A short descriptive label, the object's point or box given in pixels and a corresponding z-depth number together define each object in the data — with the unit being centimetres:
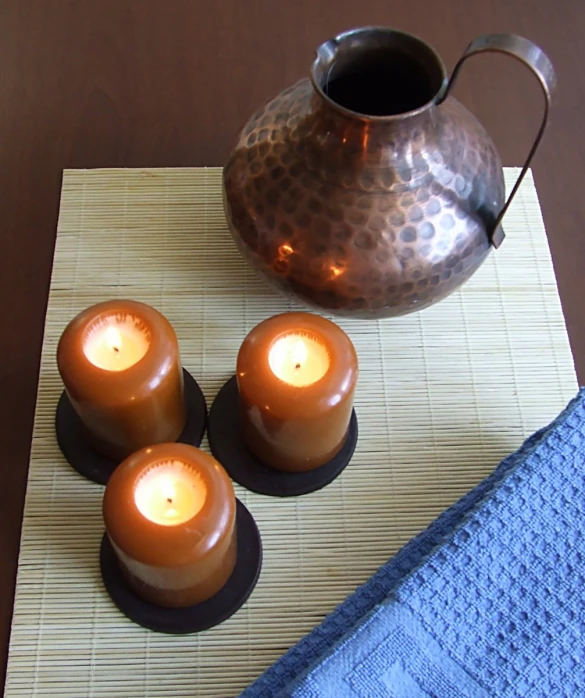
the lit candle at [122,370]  42
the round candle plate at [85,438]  48
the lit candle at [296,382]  43
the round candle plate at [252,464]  49
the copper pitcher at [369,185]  43
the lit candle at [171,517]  39
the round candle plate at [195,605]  44
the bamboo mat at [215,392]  44
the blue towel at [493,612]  36
